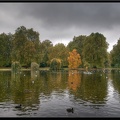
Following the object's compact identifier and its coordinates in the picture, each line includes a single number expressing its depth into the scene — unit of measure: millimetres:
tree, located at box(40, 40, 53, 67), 104050
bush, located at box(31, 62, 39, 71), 85250
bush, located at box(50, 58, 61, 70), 88275
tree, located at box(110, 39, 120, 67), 116688
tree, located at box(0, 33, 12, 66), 103125
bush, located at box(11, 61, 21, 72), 78375
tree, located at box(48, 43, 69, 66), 104325
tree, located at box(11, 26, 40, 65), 97750
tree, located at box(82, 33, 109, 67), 95000
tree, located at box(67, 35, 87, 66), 111600
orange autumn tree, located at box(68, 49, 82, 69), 96938
